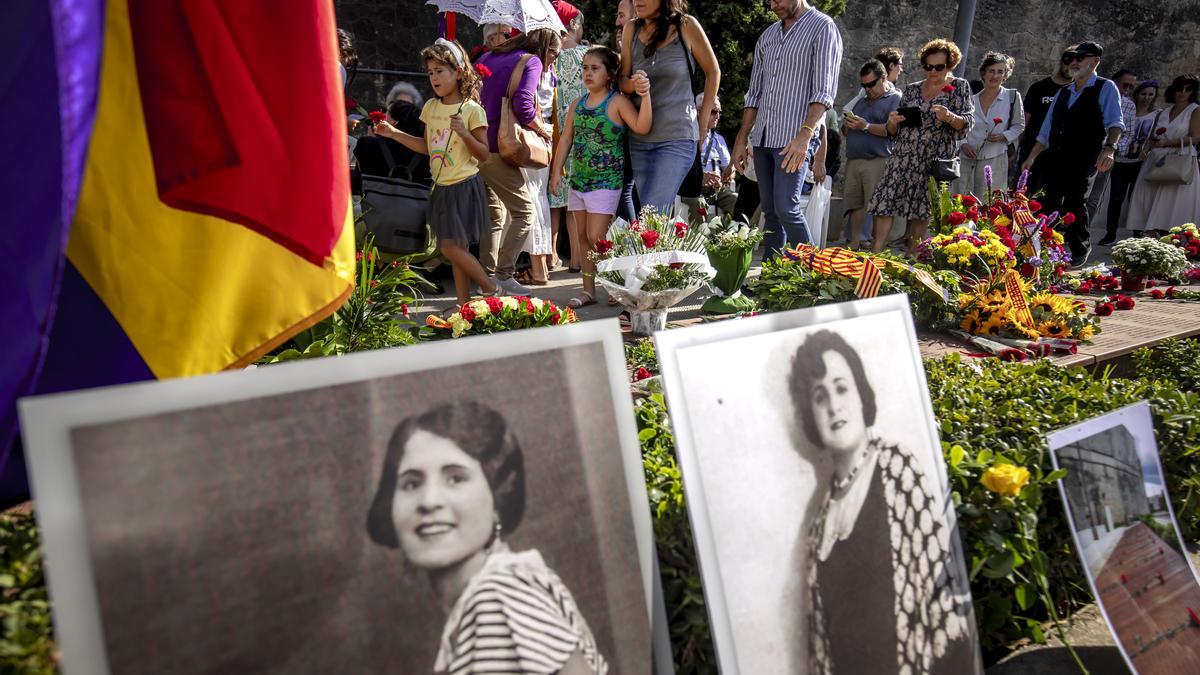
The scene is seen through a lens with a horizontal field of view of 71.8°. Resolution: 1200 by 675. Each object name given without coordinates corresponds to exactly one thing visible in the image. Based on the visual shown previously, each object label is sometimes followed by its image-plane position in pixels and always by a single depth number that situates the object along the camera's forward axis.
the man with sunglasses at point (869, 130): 6.84
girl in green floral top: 4.63
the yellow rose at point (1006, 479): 1.78
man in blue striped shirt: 4.74
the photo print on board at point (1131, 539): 1.82
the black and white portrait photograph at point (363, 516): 0.92
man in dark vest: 6.73
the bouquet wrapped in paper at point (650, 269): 4.01
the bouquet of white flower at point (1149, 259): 5.73
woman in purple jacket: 4.98
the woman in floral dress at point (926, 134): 6.19
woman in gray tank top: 4.49
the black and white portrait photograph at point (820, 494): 1.38
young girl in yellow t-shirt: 4.51
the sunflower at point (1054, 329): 4.12
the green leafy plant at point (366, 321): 2.99
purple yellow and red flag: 1.55
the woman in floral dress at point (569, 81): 5.66
